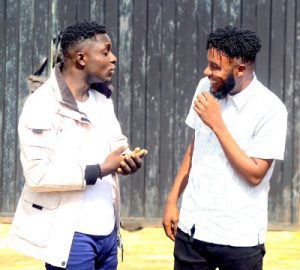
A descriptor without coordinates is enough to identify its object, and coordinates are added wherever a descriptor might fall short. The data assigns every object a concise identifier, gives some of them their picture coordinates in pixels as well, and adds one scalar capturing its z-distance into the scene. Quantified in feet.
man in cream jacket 18.97
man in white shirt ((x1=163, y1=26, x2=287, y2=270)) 19.17
